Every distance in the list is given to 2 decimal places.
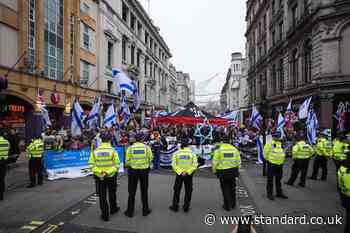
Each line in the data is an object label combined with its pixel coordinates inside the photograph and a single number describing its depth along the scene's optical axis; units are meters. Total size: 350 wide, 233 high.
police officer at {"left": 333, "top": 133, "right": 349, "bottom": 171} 7.76
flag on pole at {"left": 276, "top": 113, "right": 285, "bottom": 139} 13.43
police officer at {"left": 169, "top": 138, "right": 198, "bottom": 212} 6.07
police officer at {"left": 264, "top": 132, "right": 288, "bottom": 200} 7.20
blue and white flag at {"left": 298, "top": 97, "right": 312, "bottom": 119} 12.70
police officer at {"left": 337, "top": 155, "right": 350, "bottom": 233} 4.50
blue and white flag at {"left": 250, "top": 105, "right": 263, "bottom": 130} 13.79
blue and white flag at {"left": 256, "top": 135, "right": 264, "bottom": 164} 12.59
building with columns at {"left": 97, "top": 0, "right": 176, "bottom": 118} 26.78
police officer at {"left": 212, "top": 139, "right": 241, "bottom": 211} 6.32
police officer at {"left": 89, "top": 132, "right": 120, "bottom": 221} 5.57
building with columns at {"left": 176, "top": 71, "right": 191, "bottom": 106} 104.46
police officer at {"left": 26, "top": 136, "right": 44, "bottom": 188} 8.36
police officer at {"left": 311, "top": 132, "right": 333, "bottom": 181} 9.07
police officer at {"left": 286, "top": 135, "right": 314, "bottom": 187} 8.08
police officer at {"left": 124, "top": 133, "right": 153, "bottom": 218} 5.92
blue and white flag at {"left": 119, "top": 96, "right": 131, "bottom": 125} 12.20
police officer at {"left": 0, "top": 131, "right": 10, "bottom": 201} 7.08
